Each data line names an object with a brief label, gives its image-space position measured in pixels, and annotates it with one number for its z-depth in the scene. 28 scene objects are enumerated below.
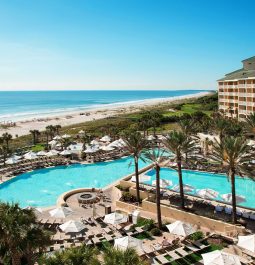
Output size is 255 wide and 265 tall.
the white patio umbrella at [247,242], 16.92
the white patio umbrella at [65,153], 43.50
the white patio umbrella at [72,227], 20.55
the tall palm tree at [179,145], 24.17
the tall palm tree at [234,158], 20.94
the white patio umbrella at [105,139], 52.06
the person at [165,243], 19.30
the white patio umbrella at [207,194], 25.91
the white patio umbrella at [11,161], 39.72
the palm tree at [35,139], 54.17
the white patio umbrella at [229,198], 24.48
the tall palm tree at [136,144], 26.41
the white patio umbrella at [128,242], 17.34
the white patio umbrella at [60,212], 23.11
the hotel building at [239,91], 62.13
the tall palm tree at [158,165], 22.30
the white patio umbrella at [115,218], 21.97
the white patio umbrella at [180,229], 19.74
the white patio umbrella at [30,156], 41.87
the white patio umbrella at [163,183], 27.70
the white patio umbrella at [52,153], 42.83
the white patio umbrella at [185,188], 27.12
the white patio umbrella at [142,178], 30.57
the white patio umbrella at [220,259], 15.56
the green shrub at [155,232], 21.33
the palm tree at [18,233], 12.69
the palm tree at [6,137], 44.89
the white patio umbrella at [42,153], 43.00
